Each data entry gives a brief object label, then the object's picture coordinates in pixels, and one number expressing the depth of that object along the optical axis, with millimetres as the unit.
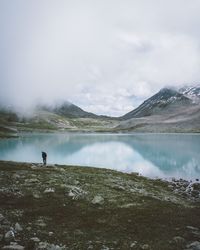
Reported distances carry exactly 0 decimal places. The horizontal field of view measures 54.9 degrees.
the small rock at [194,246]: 9971
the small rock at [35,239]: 10322
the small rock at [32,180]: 21013
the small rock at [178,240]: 10878
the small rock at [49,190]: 18341
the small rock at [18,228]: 11264
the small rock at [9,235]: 10259
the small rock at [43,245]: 9745
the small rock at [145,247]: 10209
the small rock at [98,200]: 16452
